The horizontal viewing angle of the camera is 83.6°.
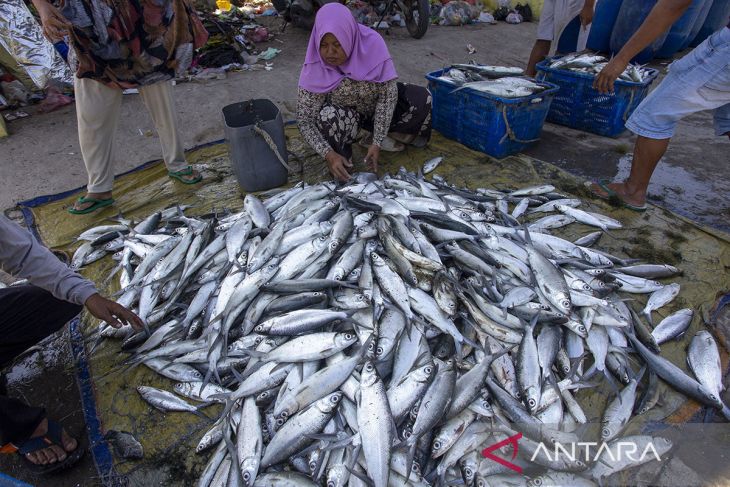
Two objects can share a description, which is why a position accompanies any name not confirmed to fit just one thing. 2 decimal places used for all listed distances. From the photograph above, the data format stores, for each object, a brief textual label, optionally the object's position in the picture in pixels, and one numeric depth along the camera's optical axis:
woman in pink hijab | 3.44
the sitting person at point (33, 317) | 1.75
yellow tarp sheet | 1.98
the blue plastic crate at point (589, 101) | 4.23
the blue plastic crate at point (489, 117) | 3.87
